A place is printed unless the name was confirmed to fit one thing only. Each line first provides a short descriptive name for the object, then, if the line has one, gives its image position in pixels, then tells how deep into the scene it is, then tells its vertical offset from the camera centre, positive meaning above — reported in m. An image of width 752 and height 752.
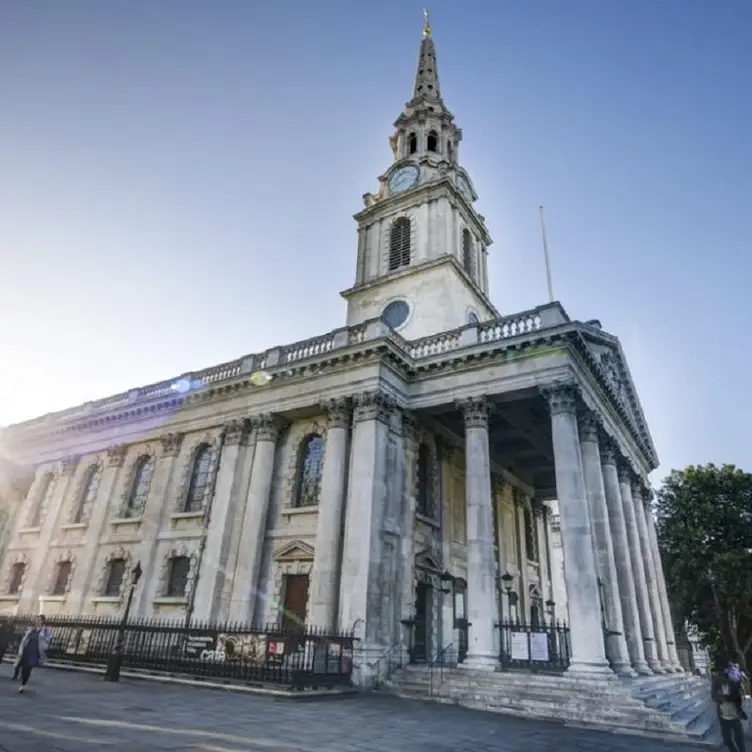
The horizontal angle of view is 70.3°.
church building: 17.39 +5.95
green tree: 29.19 +5.68
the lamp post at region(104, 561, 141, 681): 14.30 -0.80
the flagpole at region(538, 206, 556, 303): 26.42 +17.68
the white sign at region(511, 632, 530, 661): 14.68 +0.10
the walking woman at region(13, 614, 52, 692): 10.91 -0.48
